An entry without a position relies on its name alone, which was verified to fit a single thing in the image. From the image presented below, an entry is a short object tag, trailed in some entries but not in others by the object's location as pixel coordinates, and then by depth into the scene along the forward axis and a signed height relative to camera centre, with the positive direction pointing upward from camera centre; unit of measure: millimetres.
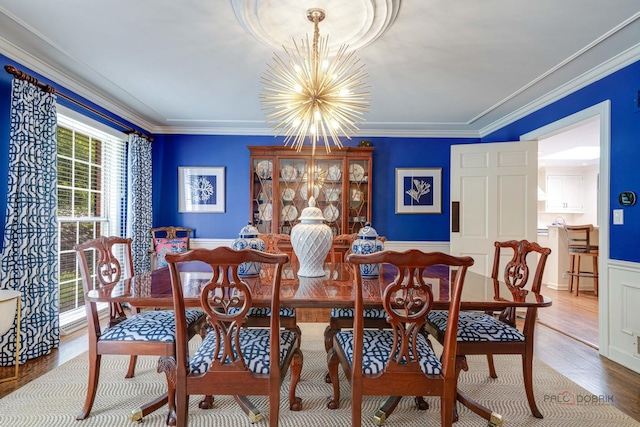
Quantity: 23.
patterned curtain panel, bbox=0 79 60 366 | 2389 -85
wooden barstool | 4770 -546
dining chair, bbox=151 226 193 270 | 4238 -414
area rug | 1777 -1125
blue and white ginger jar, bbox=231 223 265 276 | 2045 -211
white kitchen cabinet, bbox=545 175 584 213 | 7156 +431
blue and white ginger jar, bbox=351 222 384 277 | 1975 -205
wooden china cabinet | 4387 +376
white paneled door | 3750 +191
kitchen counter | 5094 -792
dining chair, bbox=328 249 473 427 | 1369 -651
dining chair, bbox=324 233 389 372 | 2078 -711
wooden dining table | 1466 -397
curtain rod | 2354 +983
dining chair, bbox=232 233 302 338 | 2121 -689
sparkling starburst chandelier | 2010 +737
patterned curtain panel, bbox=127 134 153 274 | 3955 +101
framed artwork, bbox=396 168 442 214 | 4707 +314
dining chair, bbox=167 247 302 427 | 1364 -644
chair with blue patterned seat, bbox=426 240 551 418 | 1734 -654
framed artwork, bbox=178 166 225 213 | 4641 +309
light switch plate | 2582 -23
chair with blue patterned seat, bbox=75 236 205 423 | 1696 -671
